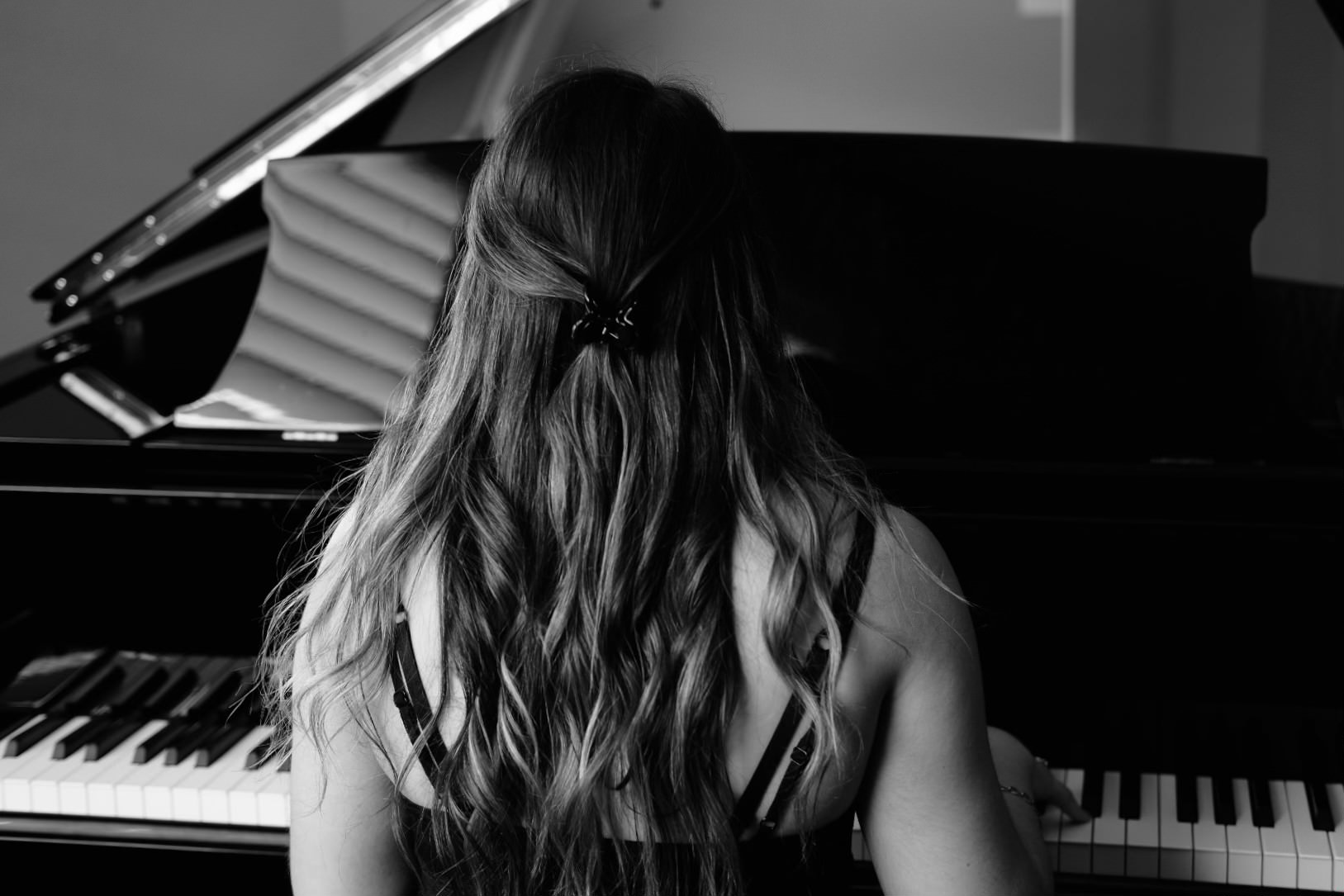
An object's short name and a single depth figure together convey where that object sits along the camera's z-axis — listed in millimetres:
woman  2136
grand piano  2494
